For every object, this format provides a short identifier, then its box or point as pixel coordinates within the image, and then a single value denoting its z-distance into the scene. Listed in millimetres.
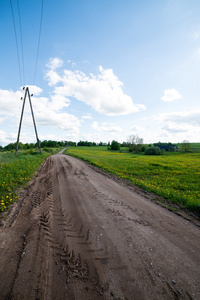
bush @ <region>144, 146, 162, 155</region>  56775
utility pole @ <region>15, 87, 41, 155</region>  18670
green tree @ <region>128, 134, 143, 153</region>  75781
